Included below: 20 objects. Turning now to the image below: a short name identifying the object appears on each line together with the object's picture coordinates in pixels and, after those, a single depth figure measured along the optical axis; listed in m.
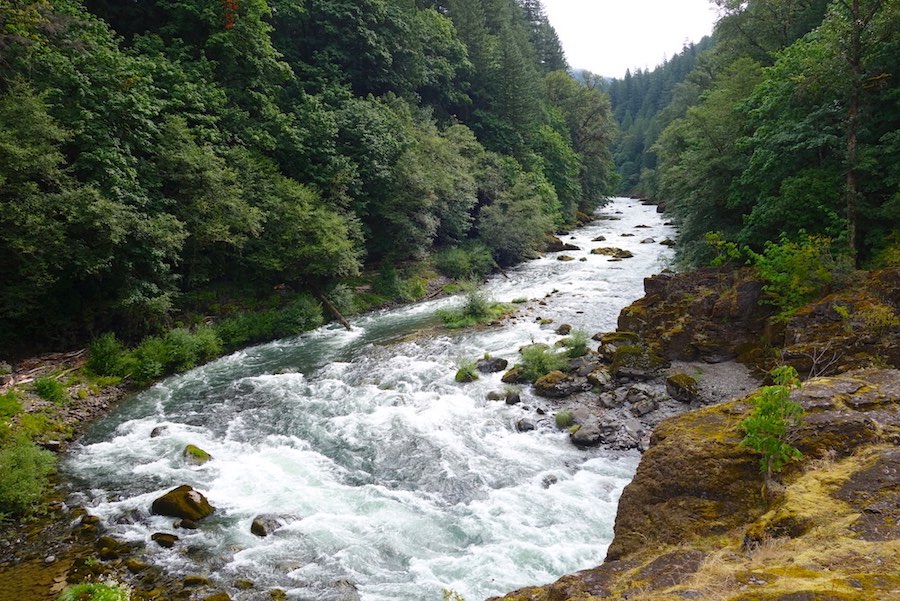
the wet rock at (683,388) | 12.67
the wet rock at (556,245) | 39.34
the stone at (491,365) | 15.99
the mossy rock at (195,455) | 10.99
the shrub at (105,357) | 14.91
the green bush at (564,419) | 12.23
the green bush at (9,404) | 11.35
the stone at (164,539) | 8.27
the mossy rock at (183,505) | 9.00
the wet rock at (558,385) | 13.88
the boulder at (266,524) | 8.66
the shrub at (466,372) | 15.24
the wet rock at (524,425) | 12.28
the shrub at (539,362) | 14.93
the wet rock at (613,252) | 33.94
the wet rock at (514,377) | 15.01
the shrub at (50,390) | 12.80
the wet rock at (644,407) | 12.39
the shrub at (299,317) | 20.83
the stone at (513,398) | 13.65
